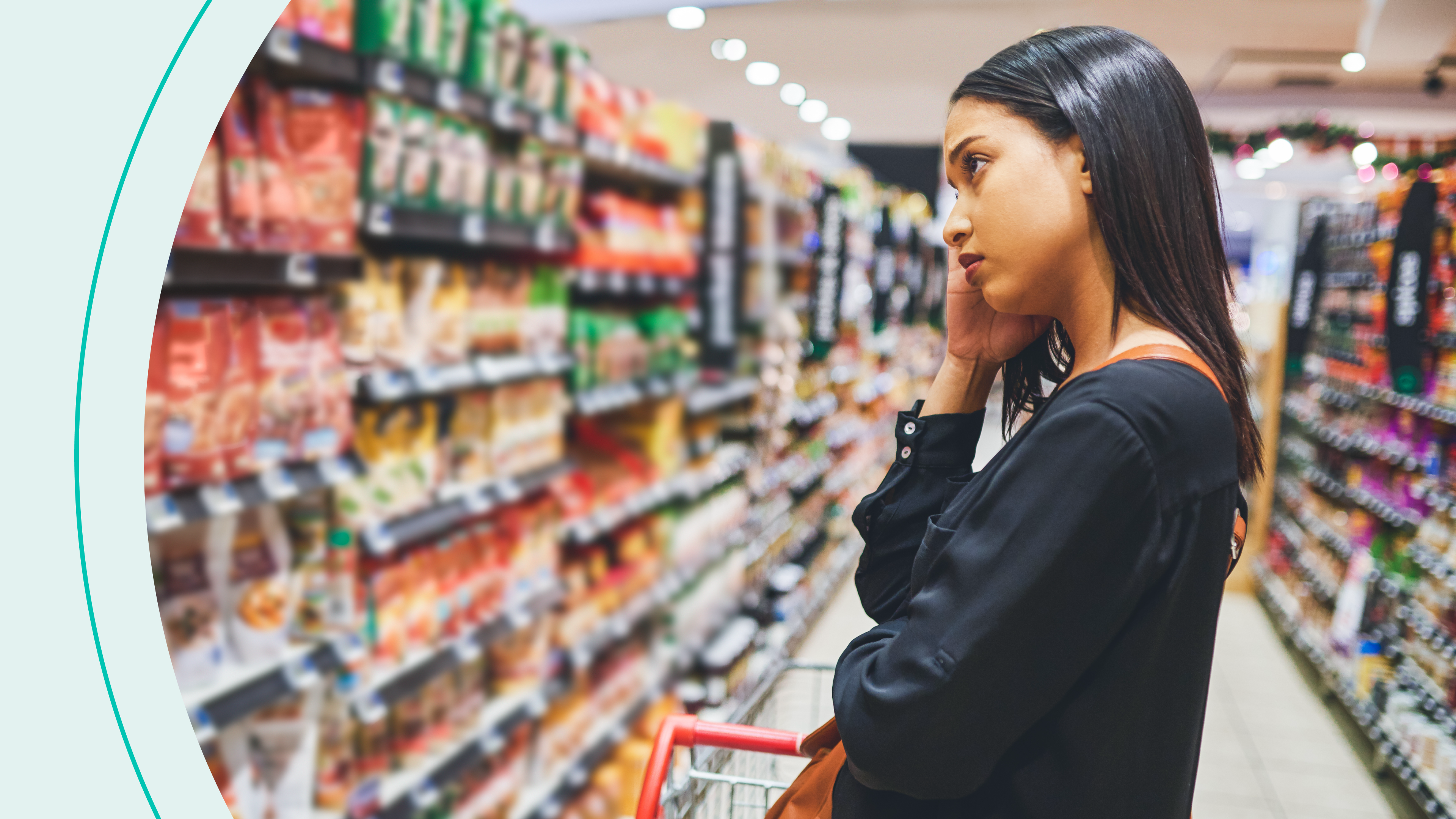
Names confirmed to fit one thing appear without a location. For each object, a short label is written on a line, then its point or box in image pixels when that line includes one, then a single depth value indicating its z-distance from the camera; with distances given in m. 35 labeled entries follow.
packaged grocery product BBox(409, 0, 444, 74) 2.15
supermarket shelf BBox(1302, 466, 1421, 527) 4.36
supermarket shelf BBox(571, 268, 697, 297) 3.09
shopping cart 1.32
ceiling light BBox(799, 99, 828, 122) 9.23
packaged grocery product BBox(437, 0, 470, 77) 2.26
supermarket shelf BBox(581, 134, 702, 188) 3.03
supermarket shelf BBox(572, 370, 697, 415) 3.10
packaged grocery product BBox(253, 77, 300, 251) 1.83
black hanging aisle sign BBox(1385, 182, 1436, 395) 4.00
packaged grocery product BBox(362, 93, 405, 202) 2.09
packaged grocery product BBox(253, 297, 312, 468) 1.89
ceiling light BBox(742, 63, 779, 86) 7.88
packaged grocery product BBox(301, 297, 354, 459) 2.01
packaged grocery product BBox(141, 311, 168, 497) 1.63
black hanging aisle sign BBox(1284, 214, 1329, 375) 6.03
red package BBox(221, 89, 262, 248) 1.74
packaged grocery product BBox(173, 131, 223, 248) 1.64
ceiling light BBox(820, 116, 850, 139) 10.27
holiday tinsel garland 6.62
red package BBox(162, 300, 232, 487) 1.69
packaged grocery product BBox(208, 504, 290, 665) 1.91
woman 0.76
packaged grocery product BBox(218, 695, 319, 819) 2.05
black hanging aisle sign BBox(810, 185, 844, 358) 5.10
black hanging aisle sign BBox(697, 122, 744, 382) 3.93
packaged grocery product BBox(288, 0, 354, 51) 1.84
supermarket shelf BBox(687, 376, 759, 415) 3.87
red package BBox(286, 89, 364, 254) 1.93
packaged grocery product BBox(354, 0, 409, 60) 2.00
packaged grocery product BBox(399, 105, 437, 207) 2.21
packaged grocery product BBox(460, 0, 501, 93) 2.37
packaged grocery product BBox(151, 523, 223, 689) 1.79
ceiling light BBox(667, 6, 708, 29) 6.10
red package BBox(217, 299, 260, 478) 1.79
